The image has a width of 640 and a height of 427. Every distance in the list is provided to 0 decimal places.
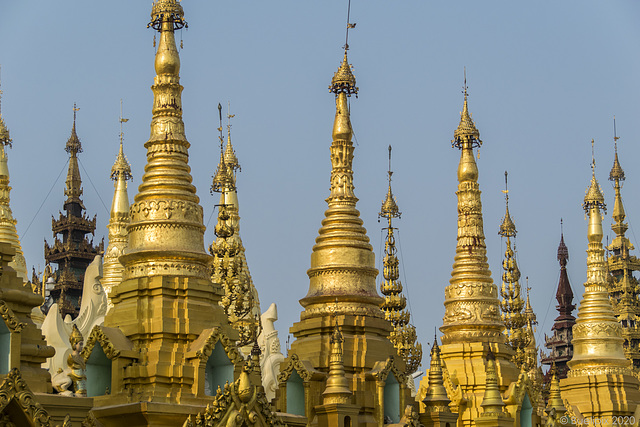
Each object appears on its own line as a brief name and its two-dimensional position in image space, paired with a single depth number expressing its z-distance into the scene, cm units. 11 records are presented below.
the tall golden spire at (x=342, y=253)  3569
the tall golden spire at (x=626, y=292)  6481
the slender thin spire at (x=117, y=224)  4803
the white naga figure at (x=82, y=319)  4166
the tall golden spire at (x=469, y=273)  4062
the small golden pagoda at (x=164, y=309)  2856
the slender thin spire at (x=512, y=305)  4709
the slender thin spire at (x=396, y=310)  4259
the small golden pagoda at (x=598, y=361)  4497
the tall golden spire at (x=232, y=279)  3575
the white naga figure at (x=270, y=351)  4291
